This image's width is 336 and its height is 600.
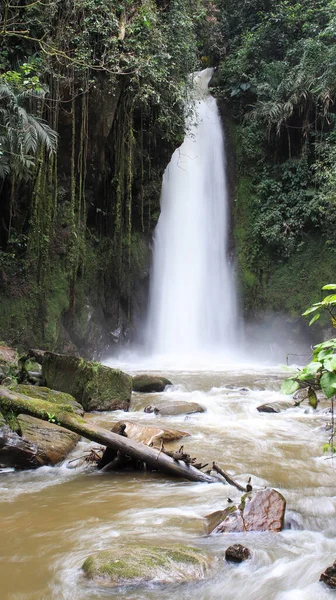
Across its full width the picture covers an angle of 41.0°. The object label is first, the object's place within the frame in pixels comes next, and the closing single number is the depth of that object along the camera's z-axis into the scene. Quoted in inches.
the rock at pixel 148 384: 362.6
